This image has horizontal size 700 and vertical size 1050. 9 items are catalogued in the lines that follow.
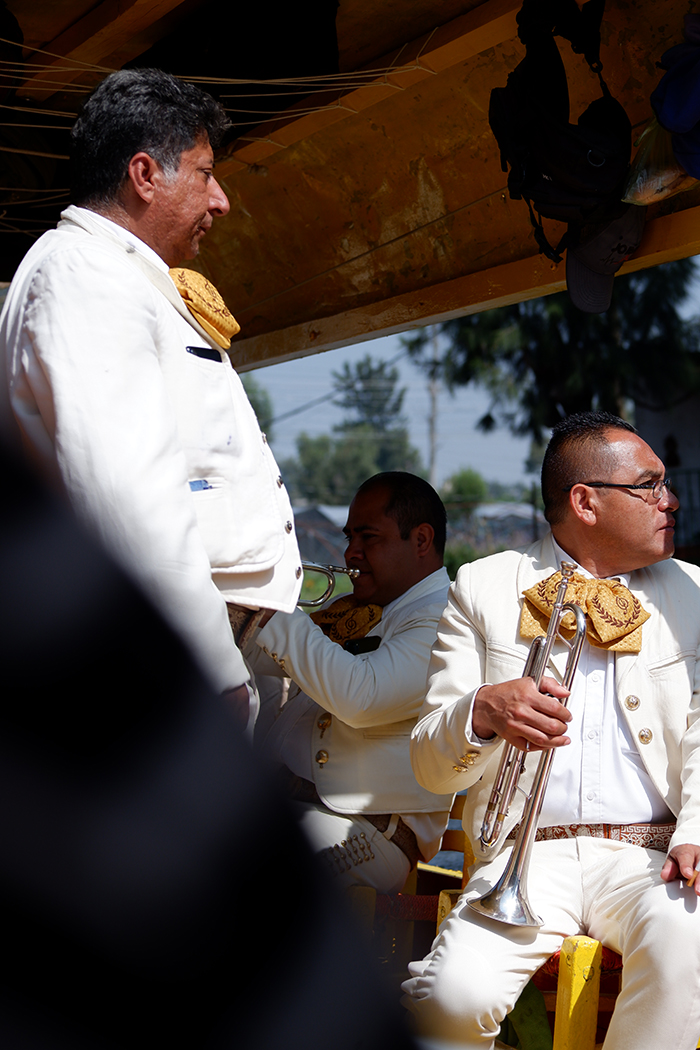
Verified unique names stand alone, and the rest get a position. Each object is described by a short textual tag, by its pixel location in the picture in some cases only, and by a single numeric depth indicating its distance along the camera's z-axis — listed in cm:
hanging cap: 292
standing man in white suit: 156
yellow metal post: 203
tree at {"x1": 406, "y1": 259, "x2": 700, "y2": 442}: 1803
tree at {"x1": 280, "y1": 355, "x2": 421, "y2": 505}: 6141
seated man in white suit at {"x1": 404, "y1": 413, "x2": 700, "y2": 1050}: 202
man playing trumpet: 286
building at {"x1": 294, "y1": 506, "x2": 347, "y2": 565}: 3461
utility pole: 4566
